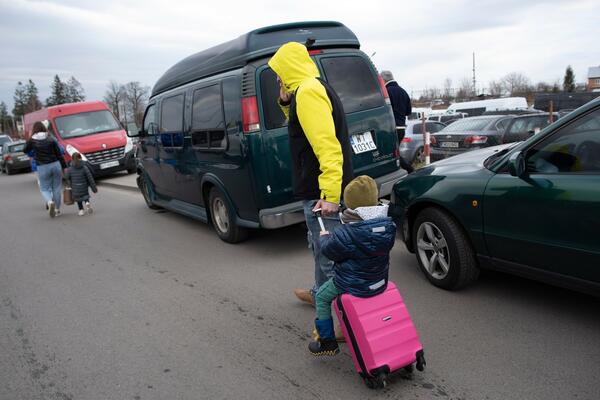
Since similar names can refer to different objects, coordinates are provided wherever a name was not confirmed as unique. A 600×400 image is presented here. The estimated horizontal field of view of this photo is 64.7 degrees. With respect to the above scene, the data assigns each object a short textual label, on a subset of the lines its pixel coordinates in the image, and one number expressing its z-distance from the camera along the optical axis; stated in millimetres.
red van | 15117
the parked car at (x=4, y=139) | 37450
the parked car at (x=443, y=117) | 28278
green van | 5020
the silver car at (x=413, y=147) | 12747
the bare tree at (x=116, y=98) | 70125
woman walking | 9062
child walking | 9375
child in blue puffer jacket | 2617
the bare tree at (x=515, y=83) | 72975
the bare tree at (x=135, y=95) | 69062
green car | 3018
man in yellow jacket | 2920
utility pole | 68712
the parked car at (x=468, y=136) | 10352
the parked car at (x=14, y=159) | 23250
